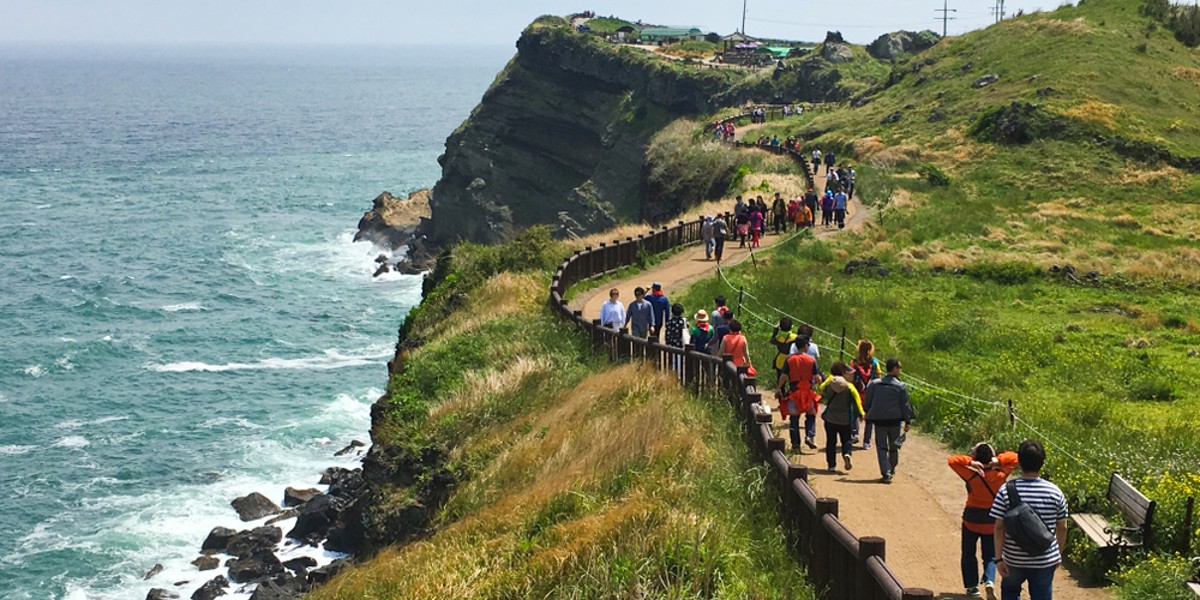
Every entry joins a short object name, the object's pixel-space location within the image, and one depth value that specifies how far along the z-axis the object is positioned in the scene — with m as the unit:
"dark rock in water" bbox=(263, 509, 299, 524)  39.78
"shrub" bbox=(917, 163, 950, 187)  47.78
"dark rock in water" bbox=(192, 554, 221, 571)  36.22
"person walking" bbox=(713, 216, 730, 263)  33.72
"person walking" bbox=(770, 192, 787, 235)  39.62
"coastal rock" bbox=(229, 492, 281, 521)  40.38
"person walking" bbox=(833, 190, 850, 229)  39.16
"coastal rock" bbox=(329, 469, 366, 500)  35.53
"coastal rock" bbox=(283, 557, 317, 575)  34.97
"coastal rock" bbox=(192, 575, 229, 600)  34.06
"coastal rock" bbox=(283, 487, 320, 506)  41.44
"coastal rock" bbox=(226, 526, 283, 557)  37.25
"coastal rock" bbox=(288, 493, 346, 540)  37.91
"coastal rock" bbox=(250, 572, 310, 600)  32.56
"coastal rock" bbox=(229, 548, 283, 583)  35.25
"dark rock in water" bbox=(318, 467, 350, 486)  41.97
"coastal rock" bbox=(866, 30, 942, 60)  107.00
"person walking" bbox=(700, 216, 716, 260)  34.19
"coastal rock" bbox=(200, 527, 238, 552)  37.84
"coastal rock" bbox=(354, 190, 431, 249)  95.00
